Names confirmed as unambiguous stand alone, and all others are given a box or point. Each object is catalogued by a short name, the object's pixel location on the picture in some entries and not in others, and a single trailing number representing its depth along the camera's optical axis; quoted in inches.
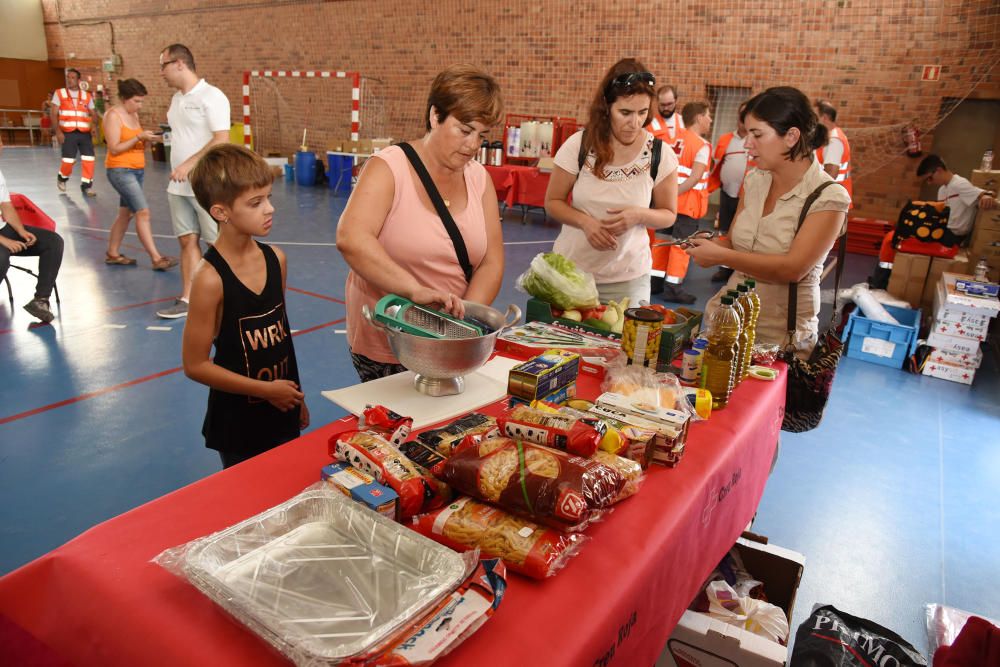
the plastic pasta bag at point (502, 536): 41.4
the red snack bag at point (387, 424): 51.6
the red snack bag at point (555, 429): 50.1
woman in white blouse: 100.6
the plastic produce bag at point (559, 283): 91.0
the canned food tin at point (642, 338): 74.1
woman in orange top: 230.8
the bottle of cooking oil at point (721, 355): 70.4
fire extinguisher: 343.3
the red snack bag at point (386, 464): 44.8
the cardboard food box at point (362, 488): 43.5
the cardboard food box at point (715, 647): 63.7
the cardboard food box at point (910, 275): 224.5
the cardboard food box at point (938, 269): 218.4
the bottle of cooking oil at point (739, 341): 74.1
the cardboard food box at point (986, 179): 233.1
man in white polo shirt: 181.0
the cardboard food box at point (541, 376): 61.9
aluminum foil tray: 34.2
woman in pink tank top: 71.8
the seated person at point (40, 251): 181.6
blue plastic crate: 196.5
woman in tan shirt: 88.3
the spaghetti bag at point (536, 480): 42.8
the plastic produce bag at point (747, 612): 70.5
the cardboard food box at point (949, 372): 188.6
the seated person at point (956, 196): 230.7
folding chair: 198.8
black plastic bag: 67.9
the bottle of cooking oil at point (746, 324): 77.7
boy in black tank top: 72.1
